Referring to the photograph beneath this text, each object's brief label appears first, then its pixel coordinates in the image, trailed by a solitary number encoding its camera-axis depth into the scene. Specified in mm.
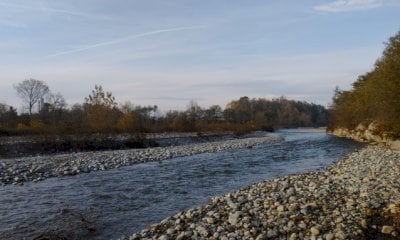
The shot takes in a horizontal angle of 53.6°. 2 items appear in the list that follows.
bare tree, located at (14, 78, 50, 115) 89812
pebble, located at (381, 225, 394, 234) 8746
